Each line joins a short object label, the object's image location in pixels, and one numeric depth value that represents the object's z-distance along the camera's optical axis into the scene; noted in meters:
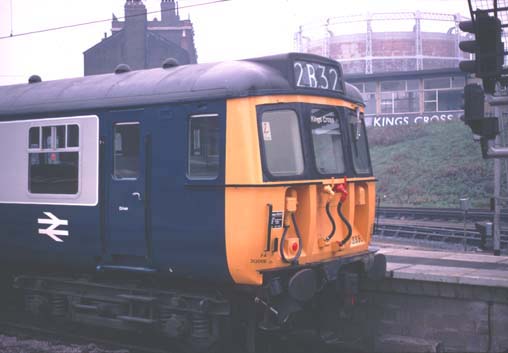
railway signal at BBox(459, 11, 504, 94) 7.80
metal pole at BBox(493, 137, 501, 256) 14.29
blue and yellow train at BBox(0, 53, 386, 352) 7.72
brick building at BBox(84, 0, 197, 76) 41.84
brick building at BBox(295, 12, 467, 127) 61.41
